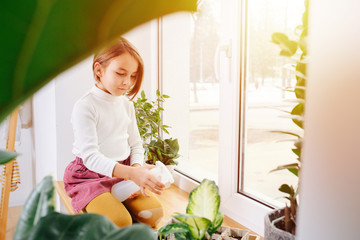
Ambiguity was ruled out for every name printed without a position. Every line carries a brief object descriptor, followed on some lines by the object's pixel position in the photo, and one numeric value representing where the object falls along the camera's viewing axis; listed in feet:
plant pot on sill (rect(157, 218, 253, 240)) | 2.58
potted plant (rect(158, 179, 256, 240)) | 1.77
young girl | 3.76
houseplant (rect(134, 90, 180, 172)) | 5.01
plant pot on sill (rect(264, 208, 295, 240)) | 2.23
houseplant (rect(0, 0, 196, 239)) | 0.38
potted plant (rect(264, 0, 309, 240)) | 2.14
